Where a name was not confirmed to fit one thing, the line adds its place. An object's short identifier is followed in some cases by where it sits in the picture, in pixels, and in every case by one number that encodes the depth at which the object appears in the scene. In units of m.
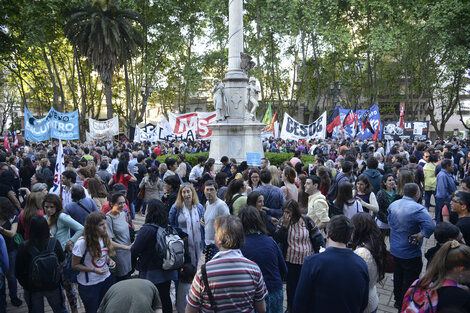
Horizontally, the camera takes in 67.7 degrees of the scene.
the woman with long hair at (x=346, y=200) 4.92
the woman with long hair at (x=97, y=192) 5.88
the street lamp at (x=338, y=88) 19.64
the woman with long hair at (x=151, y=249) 3.67
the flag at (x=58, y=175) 6.29
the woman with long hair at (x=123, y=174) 8.45
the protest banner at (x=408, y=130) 17.86
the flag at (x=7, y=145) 14.26
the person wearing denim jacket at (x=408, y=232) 4.25
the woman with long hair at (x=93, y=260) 3.68
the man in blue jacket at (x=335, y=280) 2.60
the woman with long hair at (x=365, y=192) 5.43
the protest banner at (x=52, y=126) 10.34
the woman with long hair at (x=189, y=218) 4.69
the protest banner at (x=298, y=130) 15.78
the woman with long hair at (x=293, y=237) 3.94
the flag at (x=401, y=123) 17.22
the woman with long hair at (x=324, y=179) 6.21
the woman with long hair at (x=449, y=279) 2.36
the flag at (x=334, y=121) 16.31
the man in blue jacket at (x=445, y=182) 6.80
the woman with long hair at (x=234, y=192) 5.01
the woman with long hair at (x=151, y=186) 7.55
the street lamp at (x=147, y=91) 25.98
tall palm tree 24.11
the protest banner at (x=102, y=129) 19.27
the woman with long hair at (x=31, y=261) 3.63
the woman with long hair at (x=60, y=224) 4.30
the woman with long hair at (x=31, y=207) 4.52
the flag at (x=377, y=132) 15.65
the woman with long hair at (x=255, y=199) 4.16
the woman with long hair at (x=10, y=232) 4.34
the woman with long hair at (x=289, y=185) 6.04
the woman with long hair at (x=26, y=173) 9.26
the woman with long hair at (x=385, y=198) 5.73
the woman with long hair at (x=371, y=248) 3.15
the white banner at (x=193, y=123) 16.84
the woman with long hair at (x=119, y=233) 4.25
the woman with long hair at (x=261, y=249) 3.24
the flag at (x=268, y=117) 19.38
